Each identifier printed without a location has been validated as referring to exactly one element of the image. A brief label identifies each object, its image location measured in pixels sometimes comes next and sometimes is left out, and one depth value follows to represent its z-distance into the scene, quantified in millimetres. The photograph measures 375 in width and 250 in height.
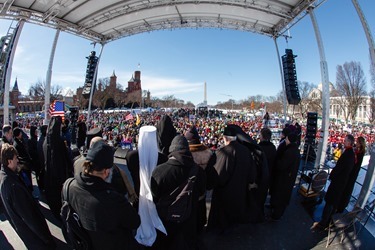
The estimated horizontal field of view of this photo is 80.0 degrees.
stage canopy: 8047
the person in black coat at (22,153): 4470
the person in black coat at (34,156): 4922
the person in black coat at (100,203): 1884
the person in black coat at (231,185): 3219
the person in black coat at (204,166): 3197
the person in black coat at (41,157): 4418
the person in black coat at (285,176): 3885
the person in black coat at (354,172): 3996
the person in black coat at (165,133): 3781
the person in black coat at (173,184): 2418
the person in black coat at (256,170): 3549
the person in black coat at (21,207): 2494
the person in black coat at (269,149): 4238
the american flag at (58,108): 9045
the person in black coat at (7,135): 4754
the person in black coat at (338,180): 3688
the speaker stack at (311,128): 8836
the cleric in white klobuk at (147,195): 2436
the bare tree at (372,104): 30322
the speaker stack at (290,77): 10164
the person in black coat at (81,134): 8923
